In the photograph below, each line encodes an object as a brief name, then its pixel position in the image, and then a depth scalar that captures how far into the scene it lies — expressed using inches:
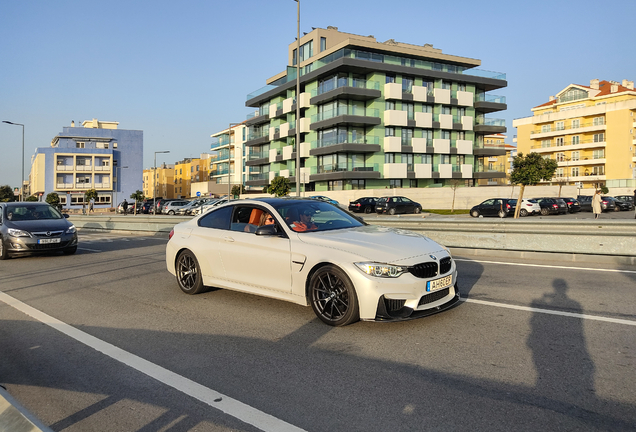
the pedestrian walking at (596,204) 1059.3
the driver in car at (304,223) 239.9
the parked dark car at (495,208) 1427.2
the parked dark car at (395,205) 1631.4
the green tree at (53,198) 3139.8
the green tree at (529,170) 1470.2
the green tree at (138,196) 3215.8
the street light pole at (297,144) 901.8
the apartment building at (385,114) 2039.9
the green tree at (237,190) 2906.0
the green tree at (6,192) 4585.6
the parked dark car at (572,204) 1676.9
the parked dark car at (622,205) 1791.3
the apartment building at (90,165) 3474.4
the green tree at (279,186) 1994.3
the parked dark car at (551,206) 1552.7
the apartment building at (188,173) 4623.5
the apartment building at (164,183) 5324.8
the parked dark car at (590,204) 1728.6
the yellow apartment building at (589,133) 2874.0
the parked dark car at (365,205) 1722.4
